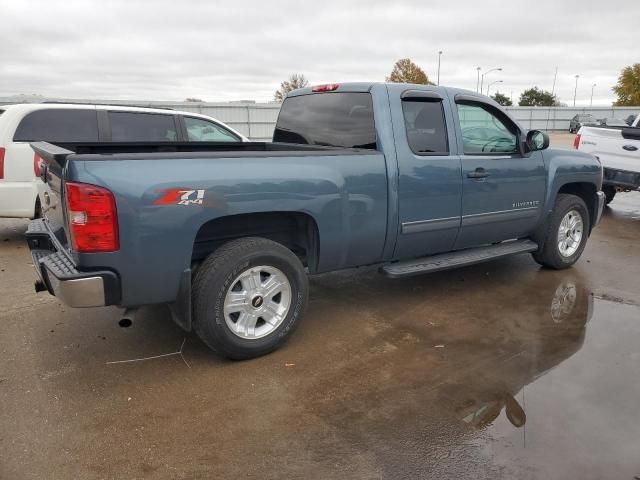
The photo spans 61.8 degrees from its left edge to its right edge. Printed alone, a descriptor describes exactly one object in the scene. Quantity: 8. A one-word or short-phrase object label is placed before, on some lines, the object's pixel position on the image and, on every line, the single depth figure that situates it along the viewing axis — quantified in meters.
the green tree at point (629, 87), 61.07
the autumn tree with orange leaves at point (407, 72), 61.38
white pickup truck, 8.58
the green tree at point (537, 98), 88.81
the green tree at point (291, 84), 73.25
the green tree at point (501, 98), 76.38
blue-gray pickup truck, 3.10
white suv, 6.41
